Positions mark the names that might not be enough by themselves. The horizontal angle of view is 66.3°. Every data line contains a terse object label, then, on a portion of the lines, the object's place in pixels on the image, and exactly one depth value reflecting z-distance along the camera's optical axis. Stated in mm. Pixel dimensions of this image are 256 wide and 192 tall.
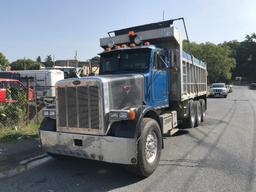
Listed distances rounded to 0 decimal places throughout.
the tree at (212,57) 41497
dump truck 3674
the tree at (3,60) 51044
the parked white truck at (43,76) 15894
